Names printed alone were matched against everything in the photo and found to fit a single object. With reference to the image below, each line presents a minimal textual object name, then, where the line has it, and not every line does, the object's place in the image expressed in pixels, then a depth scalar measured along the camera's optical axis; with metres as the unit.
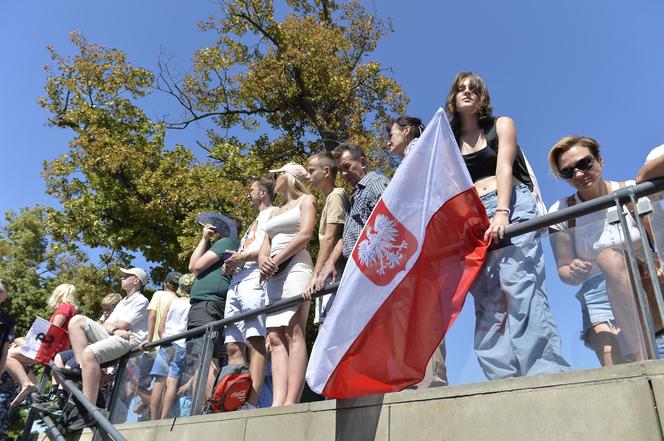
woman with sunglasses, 3.06
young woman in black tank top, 3.42
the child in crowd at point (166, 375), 6.01
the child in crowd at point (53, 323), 7.10
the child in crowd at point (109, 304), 8.55
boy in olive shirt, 6.66
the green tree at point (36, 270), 17.09
